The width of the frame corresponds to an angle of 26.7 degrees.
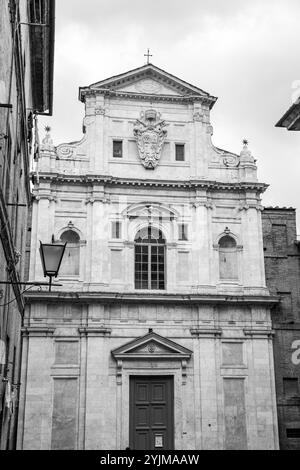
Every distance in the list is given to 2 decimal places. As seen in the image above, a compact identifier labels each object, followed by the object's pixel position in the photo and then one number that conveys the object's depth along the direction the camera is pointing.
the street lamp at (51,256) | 10.13
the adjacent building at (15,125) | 11.46
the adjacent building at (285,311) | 26.17
